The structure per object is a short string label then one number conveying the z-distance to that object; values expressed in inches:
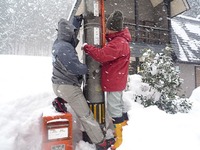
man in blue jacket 134.6
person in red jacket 139.3
